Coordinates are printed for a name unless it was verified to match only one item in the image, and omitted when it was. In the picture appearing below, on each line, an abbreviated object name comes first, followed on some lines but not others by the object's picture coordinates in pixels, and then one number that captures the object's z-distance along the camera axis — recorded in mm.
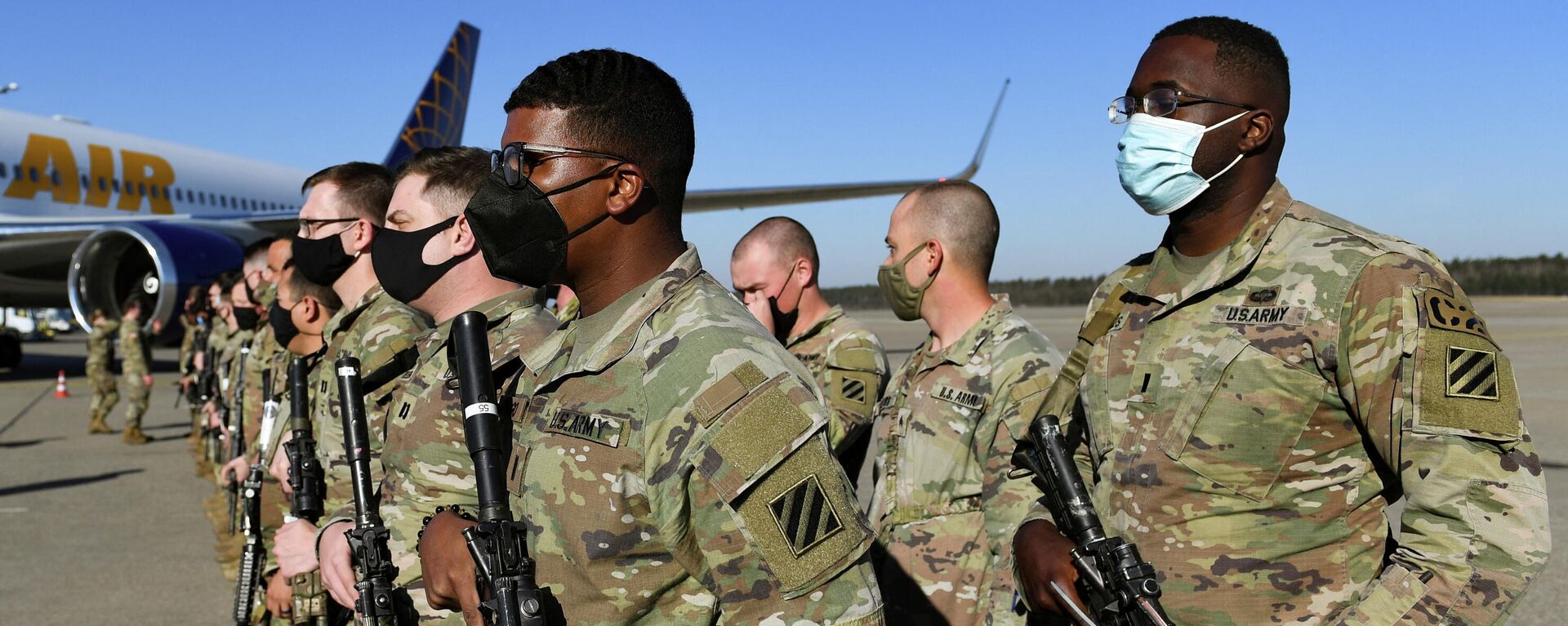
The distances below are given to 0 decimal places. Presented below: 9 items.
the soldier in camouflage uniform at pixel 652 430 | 1497
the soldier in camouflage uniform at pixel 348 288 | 3264
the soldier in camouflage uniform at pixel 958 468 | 2934
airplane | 15414
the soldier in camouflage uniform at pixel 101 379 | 12938
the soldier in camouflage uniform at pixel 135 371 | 12230
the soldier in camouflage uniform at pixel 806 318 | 4121
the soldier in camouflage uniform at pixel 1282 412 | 1697
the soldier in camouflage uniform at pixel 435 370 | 2506
